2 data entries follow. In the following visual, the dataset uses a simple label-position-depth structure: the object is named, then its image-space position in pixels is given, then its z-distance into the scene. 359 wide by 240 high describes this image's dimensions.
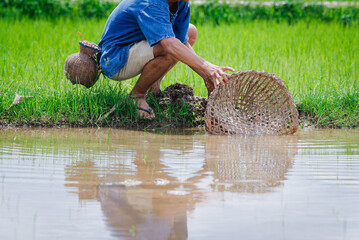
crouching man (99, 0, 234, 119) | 7.89
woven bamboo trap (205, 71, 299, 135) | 8.37
